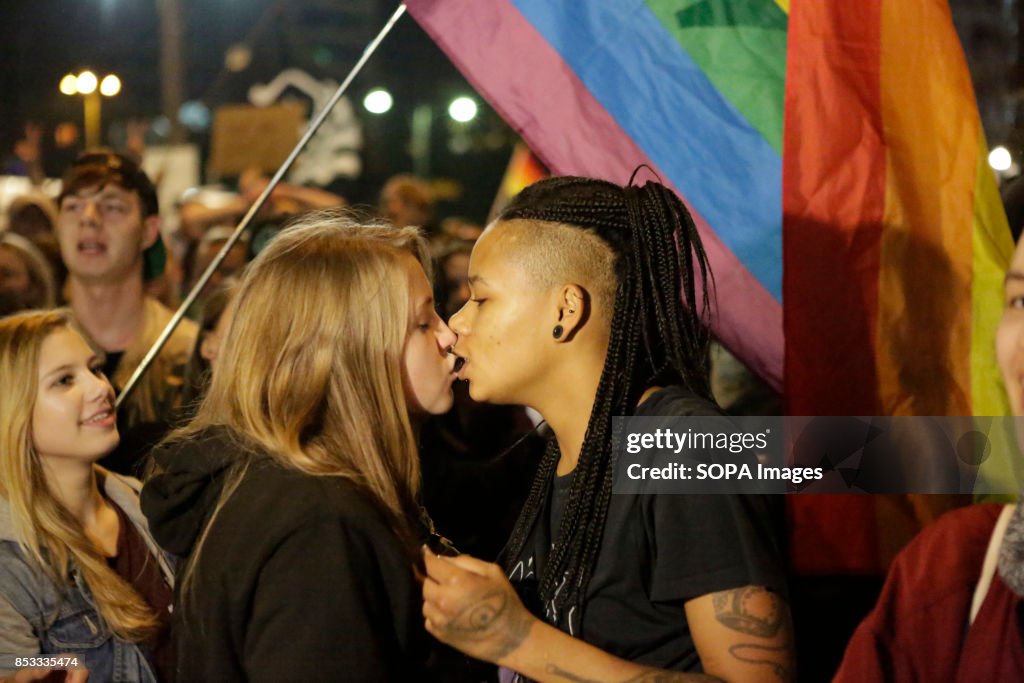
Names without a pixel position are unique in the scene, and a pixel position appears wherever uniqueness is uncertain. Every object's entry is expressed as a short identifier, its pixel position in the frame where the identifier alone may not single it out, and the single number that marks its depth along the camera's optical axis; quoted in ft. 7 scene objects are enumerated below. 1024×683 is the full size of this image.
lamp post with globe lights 35.19
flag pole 9.34
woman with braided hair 5.79
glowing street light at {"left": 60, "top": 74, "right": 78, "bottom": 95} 33.81
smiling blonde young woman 8.24
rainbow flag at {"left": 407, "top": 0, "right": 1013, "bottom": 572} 8.48
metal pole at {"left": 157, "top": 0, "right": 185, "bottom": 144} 39.65
